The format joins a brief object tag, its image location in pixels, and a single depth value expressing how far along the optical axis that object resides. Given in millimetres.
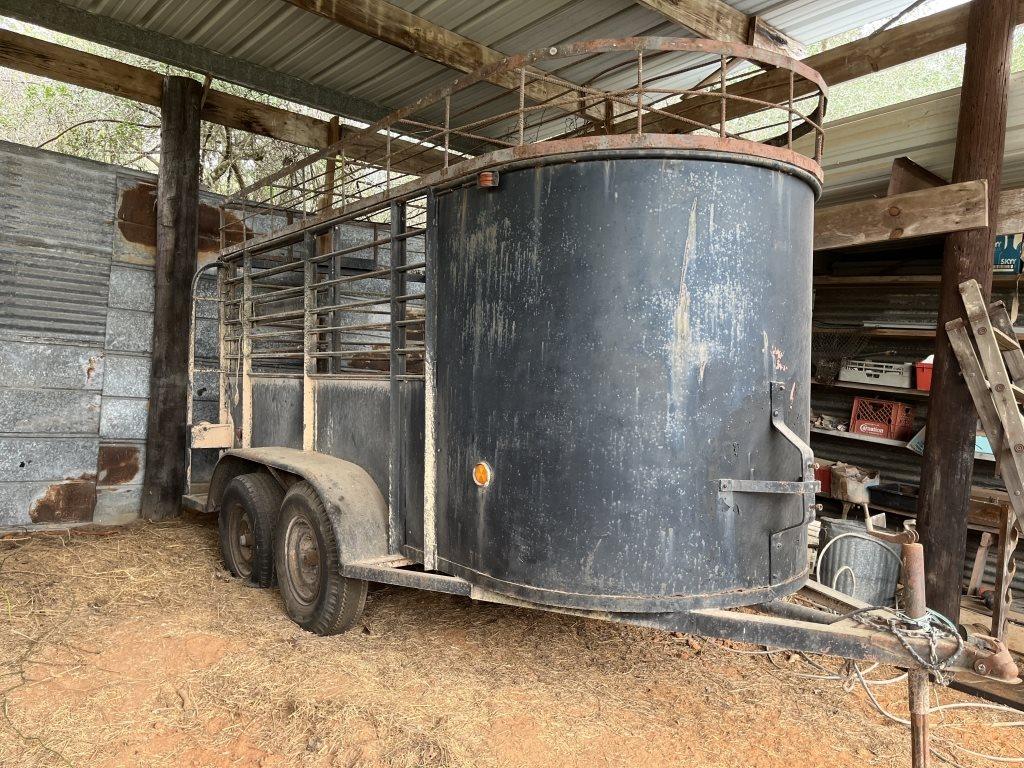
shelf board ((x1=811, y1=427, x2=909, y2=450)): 6217
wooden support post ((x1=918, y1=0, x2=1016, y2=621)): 4535
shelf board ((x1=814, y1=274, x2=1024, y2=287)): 5806
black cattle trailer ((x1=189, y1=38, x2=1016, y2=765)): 3057
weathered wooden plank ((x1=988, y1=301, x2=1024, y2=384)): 4453
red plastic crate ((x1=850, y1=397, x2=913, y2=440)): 6324
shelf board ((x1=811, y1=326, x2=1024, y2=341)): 6012
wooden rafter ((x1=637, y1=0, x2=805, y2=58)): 5371
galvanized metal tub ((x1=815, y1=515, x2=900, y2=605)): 5047
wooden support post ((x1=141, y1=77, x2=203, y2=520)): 7246
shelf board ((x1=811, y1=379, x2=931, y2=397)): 6039
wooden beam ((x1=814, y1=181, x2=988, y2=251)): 4459
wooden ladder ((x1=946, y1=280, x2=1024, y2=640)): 4250
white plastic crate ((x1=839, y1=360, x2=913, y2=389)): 6125
